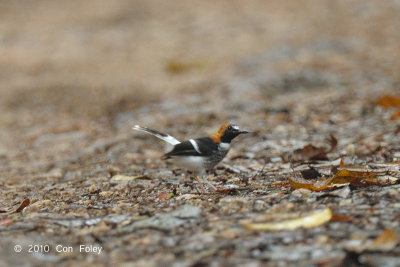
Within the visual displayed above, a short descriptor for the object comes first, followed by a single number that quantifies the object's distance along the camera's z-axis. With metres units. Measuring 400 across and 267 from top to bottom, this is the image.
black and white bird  8.80
